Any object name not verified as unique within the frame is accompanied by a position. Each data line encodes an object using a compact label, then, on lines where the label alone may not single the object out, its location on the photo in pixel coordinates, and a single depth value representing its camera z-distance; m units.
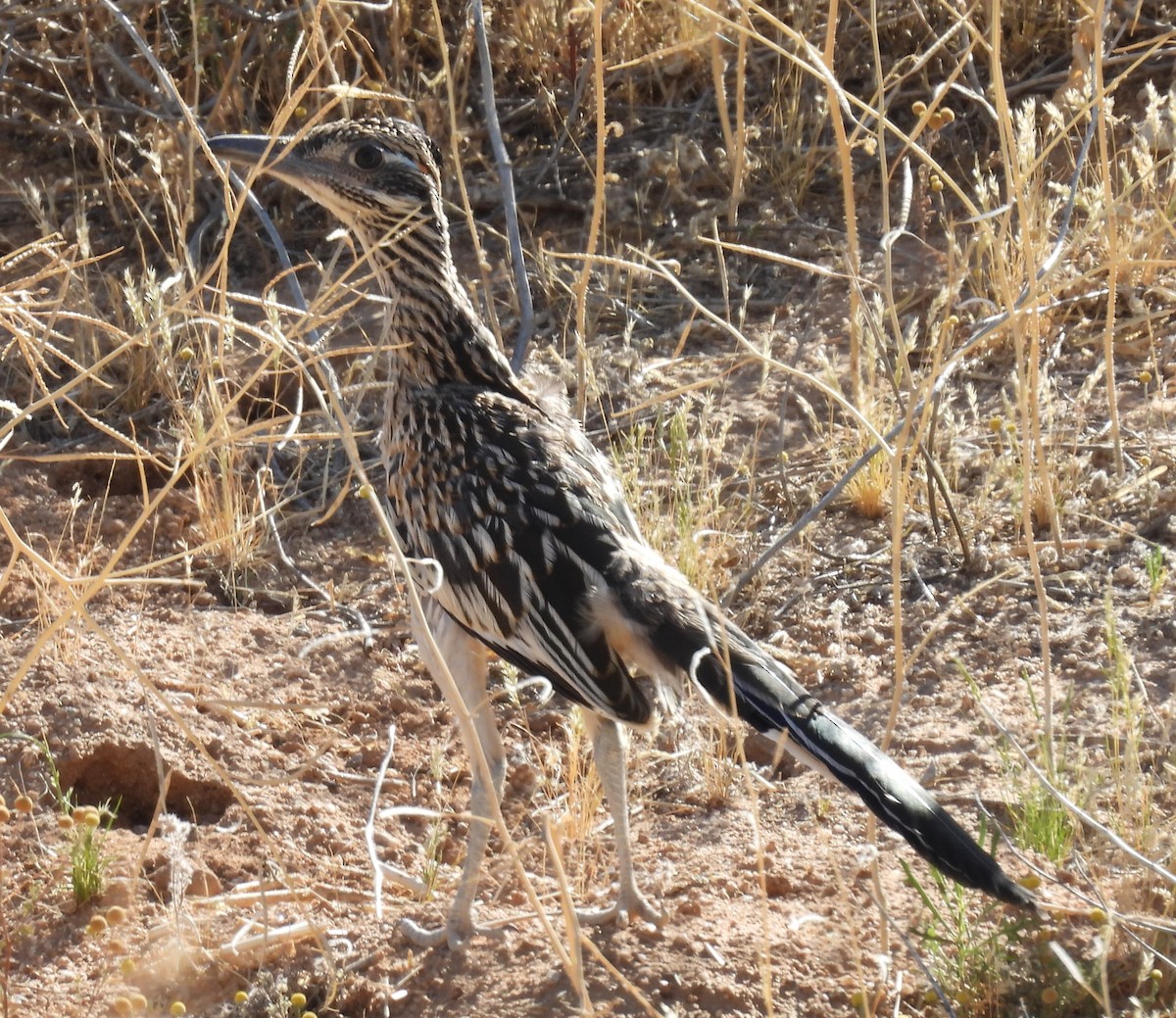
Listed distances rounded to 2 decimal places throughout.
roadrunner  6.58
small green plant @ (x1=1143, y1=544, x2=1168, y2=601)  8.52
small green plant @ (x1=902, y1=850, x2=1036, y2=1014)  6.02
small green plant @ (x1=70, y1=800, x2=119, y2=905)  7.22
